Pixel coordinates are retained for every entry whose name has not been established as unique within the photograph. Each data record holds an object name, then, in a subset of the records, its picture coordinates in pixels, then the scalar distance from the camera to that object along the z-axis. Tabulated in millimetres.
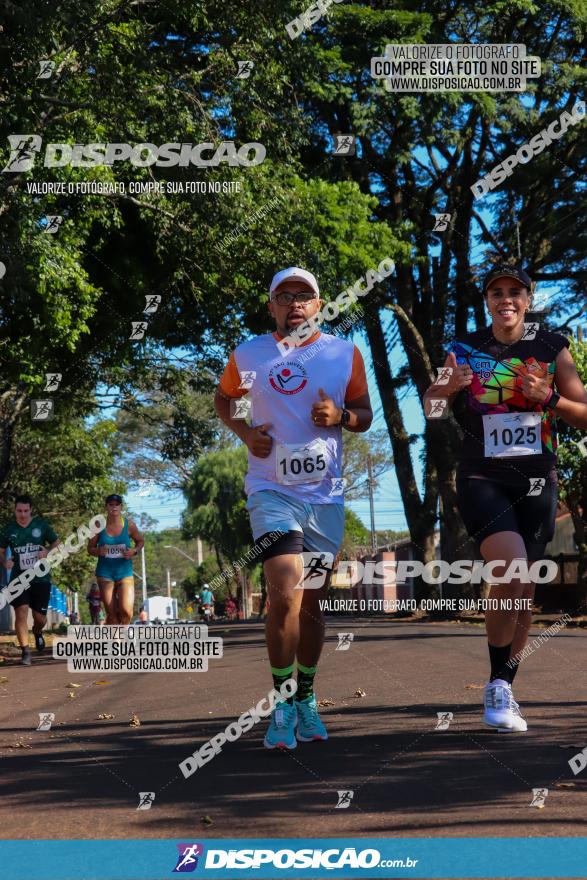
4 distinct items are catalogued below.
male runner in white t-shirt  5668
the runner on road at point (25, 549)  13727
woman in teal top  13133
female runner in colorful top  5898
